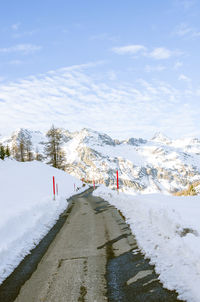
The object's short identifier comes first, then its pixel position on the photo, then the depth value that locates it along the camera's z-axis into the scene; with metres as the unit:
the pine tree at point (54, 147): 53.00
